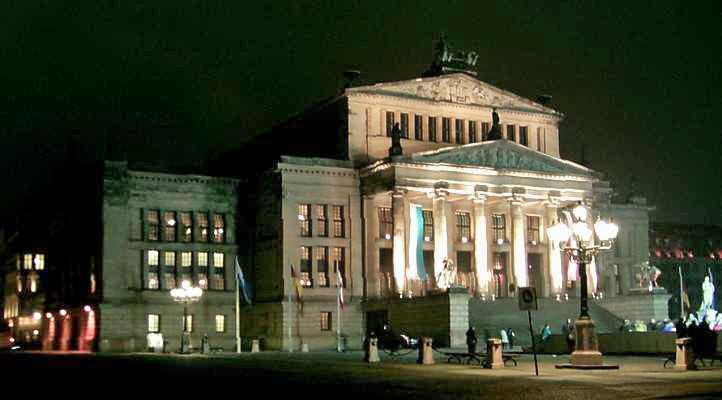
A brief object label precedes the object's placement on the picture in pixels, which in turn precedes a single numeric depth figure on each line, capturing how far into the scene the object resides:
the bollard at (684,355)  36.06
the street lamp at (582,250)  36.31
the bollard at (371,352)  46.16
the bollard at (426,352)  43.84
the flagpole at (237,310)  67.94
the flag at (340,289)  72.50
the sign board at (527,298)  32.38
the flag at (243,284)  68.94
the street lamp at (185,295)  66.19
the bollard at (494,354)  38.50
